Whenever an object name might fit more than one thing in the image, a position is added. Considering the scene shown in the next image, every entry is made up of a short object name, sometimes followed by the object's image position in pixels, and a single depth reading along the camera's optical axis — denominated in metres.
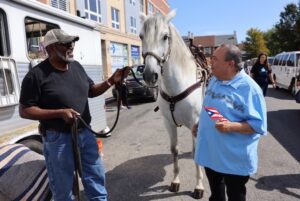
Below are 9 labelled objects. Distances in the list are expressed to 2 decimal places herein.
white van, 13.36
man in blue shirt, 2.37
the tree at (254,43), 60.56
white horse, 3.36
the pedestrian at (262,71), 8.31
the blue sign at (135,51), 32.41
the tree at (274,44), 44.27
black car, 13.25
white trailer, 3.77
